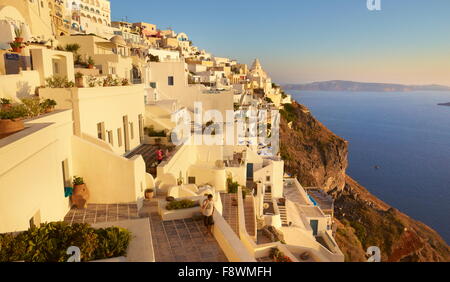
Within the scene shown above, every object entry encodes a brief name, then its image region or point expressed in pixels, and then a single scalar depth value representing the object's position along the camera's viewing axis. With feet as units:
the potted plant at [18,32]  46.98
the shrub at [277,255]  29.29
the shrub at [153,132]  60.34
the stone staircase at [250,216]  47.50
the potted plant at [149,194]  35.47
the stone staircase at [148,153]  46.32
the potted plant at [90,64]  58.81
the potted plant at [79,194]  30.35
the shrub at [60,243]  15.01
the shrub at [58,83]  35.94
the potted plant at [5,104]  25.21
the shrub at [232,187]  58.08
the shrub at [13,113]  21.53
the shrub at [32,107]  27.32
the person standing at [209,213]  26.02
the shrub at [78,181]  30.96
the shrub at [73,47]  71.03
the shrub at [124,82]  51.47
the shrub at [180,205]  29.31
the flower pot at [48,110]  29.48
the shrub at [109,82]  44.93
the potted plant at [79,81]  37.17
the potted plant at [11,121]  20.67
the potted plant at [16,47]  37.14
